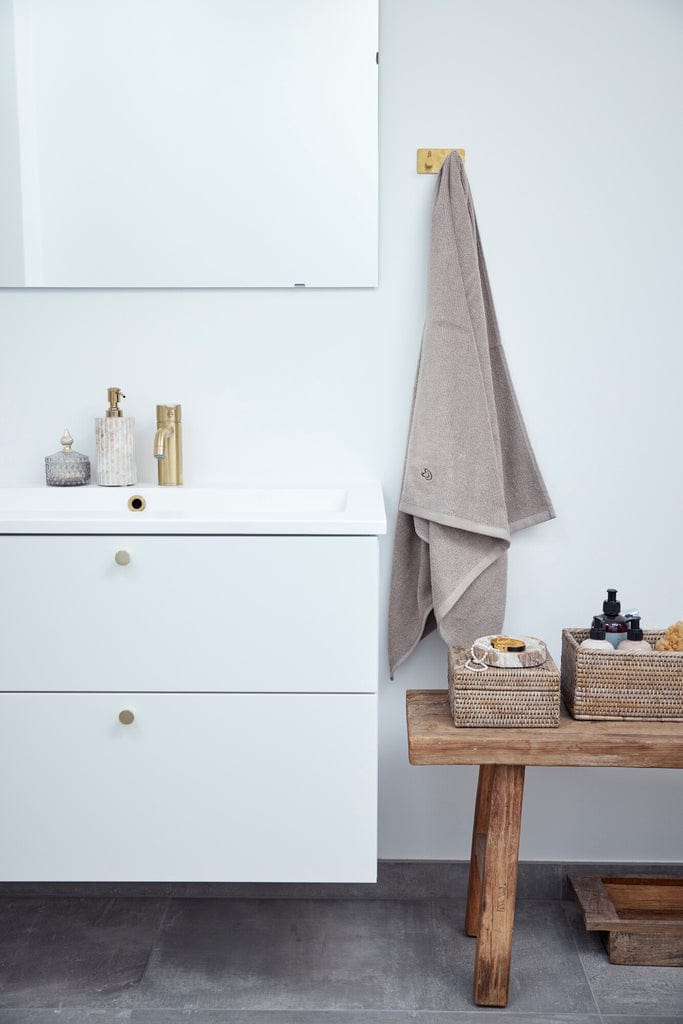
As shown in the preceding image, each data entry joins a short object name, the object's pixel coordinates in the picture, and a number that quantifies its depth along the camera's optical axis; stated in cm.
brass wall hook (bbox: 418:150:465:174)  184
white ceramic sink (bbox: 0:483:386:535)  170
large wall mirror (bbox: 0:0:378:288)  180
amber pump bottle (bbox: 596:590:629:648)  168
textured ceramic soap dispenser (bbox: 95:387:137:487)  184
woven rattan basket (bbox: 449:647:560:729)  157
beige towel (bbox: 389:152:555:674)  179
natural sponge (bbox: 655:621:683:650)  163
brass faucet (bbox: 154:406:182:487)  186
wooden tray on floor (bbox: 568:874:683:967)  178
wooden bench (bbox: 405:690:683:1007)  154
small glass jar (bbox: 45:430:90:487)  187
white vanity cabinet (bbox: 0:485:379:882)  153
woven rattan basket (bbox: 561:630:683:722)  160
